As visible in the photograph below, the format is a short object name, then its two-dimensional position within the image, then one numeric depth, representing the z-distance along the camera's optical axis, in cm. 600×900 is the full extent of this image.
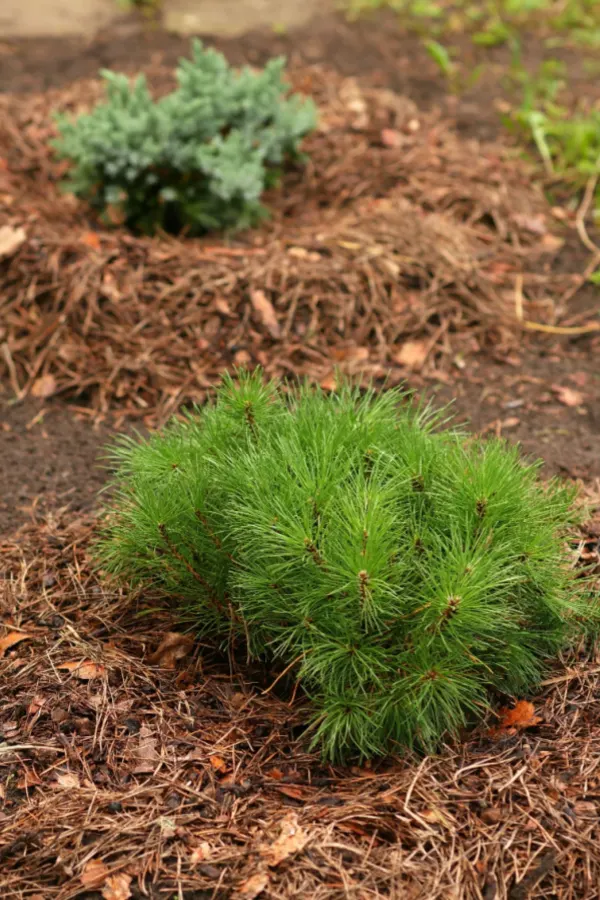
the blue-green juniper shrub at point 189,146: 400
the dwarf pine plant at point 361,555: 198
